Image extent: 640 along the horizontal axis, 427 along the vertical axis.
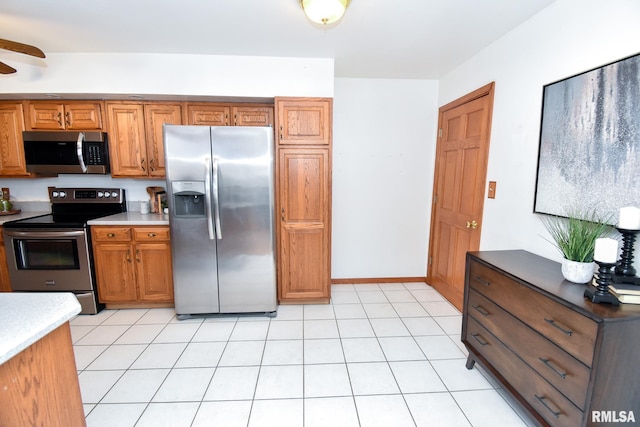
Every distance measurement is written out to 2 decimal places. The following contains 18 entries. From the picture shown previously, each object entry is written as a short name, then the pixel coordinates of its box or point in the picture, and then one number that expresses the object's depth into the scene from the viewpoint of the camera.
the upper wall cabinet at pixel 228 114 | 2.86
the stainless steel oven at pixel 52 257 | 2.58
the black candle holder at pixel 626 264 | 1.28
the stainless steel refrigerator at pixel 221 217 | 2.43
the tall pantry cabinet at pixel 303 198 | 2.70
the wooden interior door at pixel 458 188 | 2.54
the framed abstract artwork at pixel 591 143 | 1.37
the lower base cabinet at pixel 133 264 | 2.69
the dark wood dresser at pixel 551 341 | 1.16
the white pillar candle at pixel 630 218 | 1.22
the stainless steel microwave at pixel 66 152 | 2.80
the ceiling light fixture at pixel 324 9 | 1.64
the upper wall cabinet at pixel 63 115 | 2.80
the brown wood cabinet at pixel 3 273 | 2.67
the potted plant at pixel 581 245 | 1.41
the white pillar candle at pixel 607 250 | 1.21
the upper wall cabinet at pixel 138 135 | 2.83
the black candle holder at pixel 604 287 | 1.22
